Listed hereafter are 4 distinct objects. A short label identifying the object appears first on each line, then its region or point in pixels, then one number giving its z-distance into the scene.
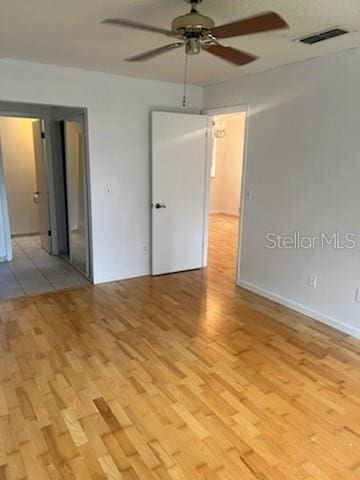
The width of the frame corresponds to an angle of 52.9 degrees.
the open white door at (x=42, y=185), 5.42
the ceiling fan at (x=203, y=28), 1.88
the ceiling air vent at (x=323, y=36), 2.59
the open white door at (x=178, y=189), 4.49
